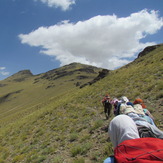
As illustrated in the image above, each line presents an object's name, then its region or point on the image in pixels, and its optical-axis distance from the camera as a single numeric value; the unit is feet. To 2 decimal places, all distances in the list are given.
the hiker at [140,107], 12.24
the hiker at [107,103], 33.68
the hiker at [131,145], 6.28
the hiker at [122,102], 18.65
